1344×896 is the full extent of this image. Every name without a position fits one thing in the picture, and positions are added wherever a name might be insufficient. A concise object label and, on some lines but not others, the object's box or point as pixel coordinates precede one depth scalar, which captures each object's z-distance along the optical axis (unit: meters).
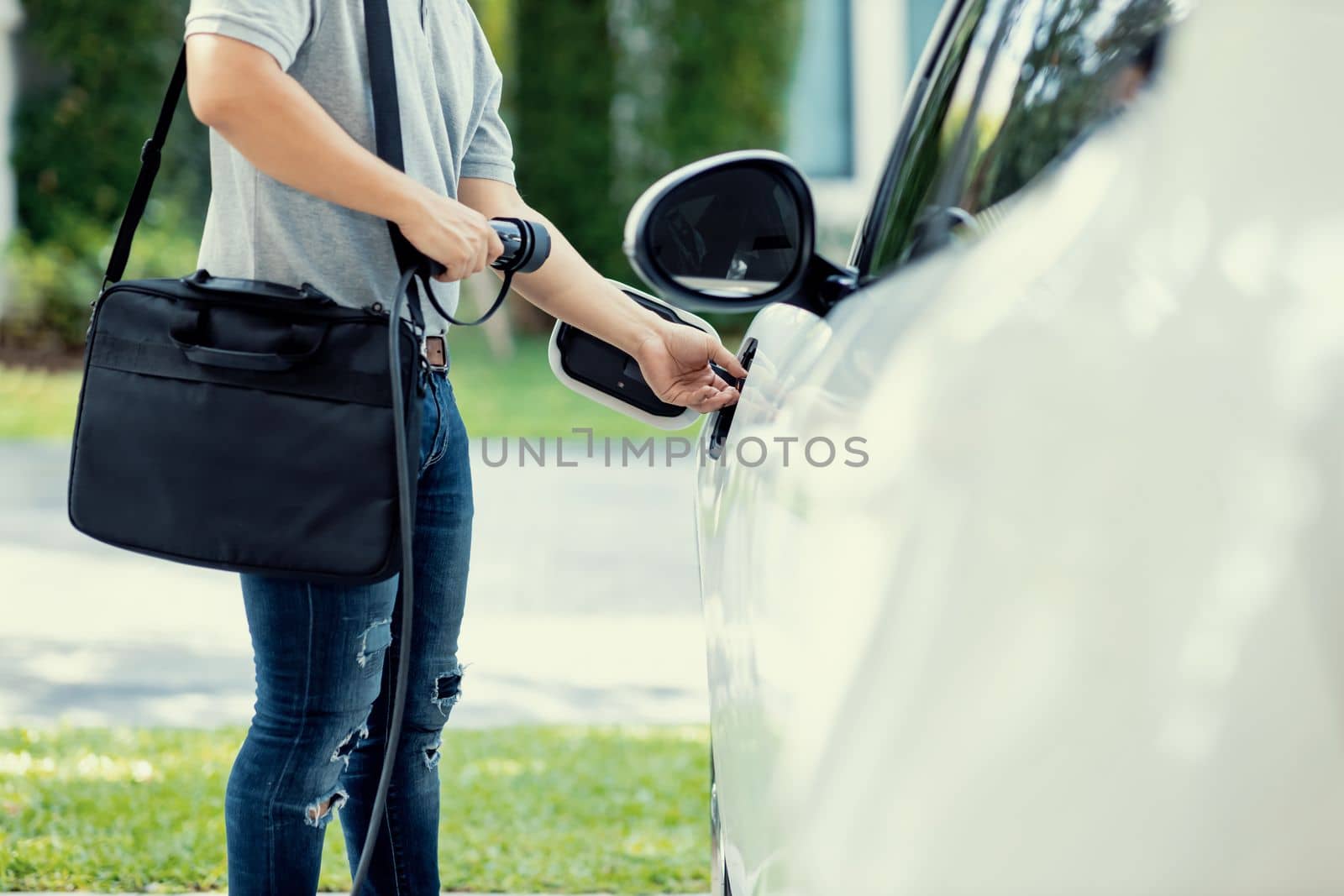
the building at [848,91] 21.95
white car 2.67
